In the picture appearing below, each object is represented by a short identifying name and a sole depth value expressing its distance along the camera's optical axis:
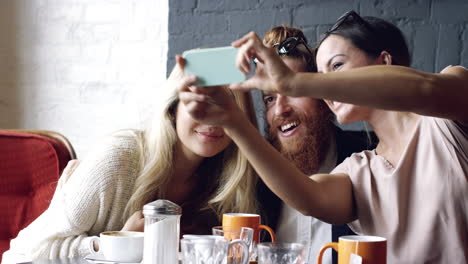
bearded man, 1.88
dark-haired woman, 0.91
